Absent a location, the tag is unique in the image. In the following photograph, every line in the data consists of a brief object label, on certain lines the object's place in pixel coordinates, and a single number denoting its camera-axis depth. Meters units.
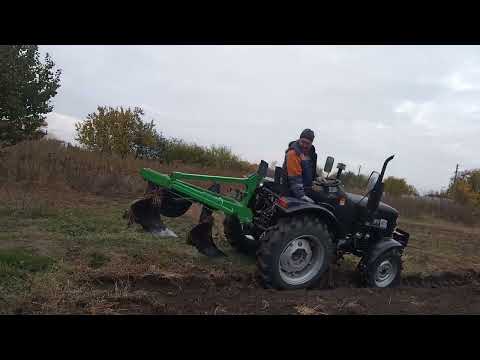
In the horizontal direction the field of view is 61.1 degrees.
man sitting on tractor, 5.59
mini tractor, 5.30
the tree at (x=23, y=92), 10.20
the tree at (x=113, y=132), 19.30
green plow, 5.75
